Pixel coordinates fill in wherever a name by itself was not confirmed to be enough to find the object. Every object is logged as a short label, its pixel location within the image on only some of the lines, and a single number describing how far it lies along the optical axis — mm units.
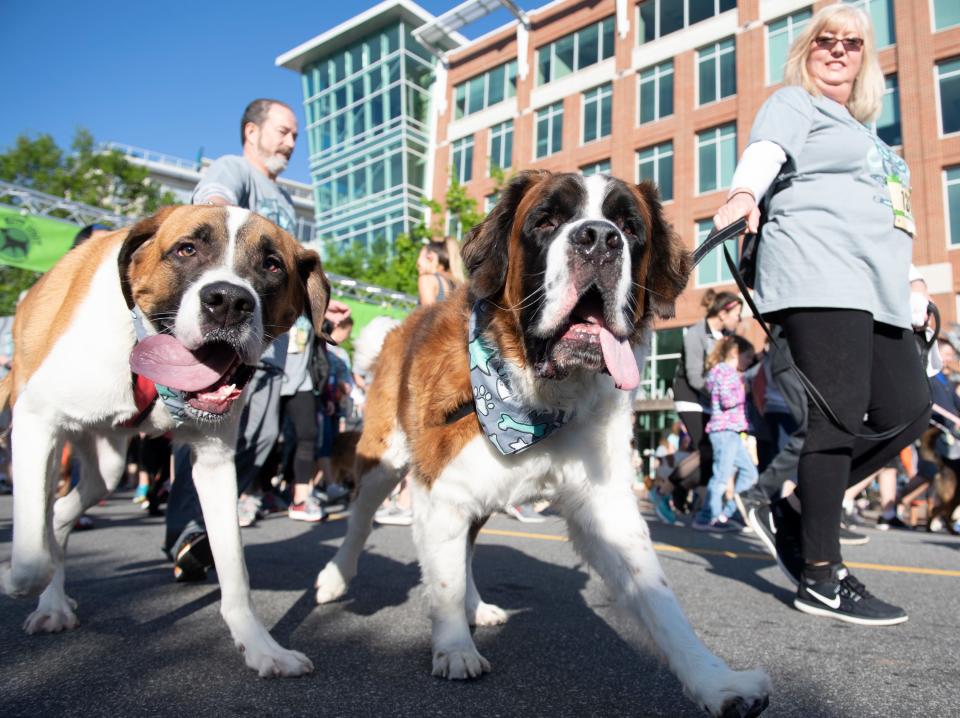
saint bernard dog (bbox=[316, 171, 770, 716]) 2195
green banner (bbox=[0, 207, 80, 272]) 11398
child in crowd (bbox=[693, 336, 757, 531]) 7098
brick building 20172
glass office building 36812
